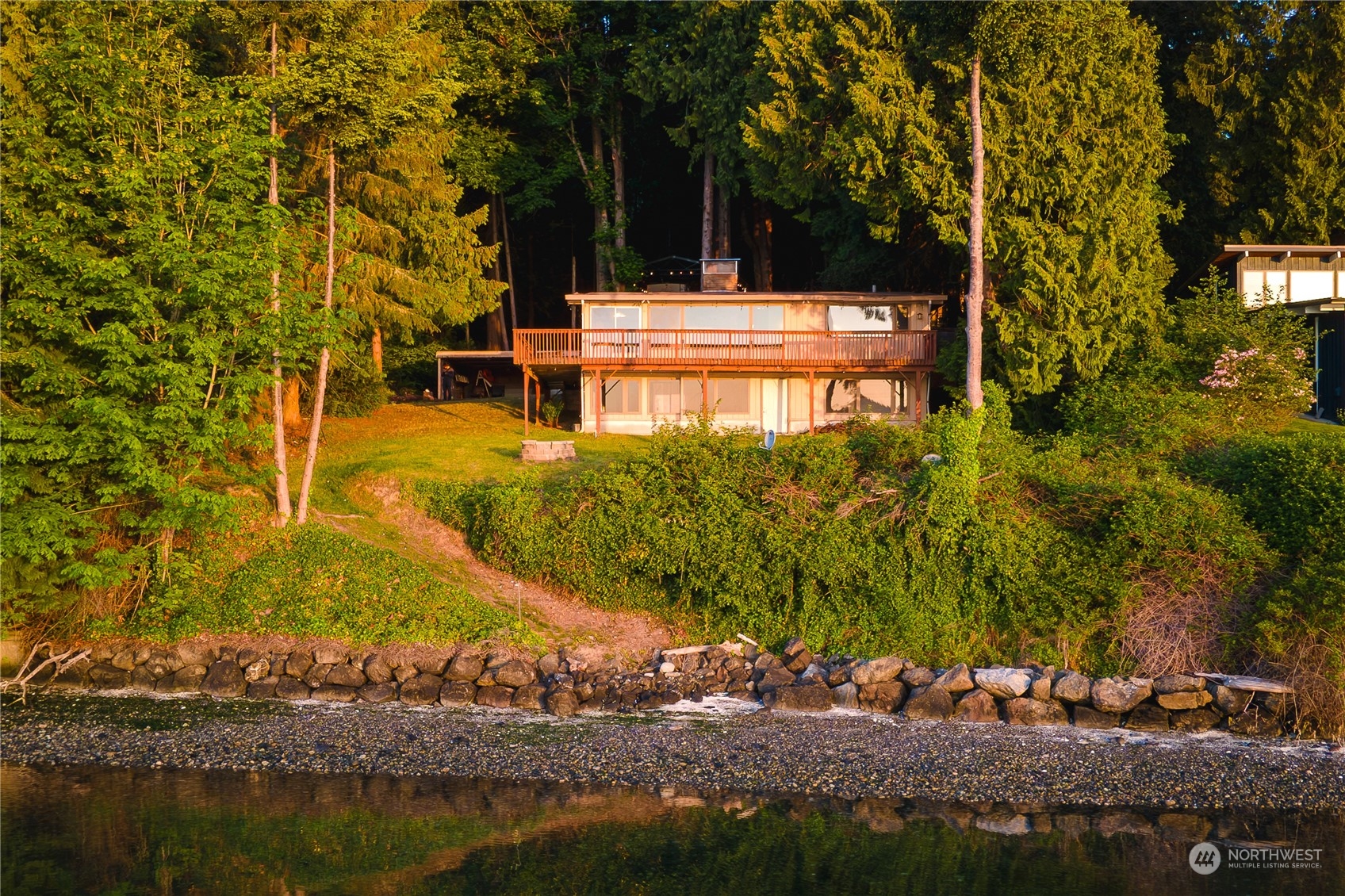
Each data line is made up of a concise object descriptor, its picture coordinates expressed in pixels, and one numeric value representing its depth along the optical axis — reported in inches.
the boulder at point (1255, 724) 614.5
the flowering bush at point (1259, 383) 946.7
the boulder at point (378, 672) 716.7
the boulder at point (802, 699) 666.8
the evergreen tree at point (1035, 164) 1037.2
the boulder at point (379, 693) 703.1
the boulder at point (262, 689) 713.6
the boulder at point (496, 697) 691.4
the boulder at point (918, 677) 675.4
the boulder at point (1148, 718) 628.4
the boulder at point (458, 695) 695.7
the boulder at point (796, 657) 716.7
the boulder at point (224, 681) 718.5
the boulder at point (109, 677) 734.5
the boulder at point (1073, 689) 643.5
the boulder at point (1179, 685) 636.1
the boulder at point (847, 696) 672.4
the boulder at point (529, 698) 687.7
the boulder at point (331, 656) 729.6
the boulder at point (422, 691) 698.2
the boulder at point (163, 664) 739.7
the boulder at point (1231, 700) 626.2
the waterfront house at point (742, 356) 1202.6
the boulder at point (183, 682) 727.7
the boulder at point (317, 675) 720.3
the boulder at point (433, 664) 716.7
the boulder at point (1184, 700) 631.8
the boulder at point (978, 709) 647.1
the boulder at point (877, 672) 679.7
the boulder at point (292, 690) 711.1
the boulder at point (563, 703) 671.8
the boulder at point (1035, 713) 639.1
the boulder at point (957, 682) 665.0
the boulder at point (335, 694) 704.4
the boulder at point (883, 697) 665.0
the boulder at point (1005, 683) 654.5
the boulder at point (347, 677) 717.3
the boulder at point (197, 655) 743.7
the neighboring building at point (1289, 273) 1129.4
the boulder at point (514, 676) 700.0
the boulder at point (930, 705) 650.2
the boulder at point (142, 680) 732.0
